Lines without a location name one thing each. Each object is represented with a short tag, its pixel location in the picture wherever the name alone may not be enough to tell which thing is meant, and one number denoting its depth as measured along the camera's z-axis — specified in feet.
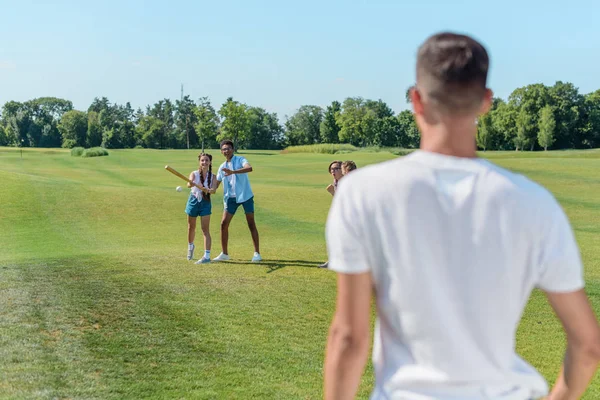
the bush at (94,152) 189.78
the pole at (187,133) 303.87
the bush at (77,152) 193.47
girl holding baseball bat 37.86
